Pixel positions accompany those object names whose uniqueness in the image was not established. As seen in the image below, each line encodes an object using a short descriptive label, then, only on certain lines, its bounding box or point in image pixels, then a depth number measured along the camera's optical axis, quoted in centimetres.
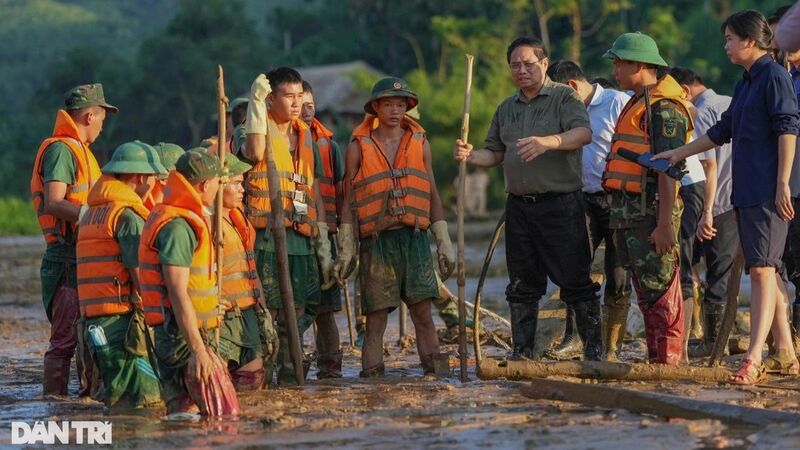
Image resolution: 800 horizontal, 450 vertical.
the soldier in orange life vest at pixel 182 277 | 1432
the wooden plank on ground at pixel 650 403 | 1315
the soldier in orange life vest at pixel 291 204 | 1743
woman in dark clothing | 1529
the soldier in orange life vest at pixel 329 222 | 1821
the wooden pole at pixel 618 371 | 1598
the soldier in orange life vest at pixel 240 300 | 1572
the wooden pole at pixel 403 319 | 2216
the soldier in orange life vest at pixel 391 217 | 1765
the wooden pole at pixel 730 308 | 1632
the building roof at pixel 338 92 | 8504
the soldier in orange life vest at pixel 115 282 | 1558
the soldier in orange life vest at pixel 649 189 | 1672
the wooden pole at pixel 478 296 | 1723
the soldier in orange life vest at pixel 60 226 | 1730
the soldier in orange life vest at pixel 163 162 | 1644
